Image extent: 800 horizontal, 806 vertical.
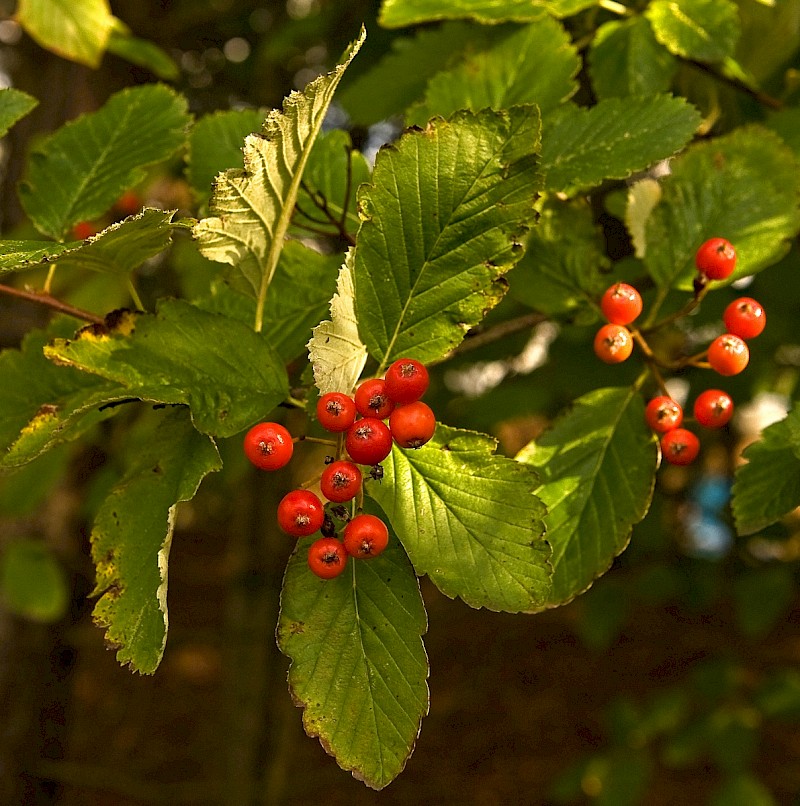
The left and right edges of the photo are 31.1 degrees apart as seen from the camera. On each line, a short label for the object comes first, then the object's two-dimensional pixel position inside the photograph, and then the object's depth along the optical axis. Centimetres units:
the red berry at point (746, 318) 40
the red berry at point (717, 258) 40
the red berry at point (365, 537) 35
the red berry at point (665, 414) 40
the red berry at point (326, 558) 35
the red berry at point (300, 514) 35
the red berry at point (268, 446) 36
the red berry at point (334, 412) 34
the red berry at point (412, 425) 34
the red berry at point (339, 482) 35
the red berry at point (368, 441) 34
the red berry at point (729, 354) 40
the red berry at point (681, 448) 40
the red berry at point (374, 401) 34
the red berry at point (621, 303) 40
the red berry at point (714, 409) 40
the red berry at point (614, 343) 40
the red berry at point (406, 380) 34
